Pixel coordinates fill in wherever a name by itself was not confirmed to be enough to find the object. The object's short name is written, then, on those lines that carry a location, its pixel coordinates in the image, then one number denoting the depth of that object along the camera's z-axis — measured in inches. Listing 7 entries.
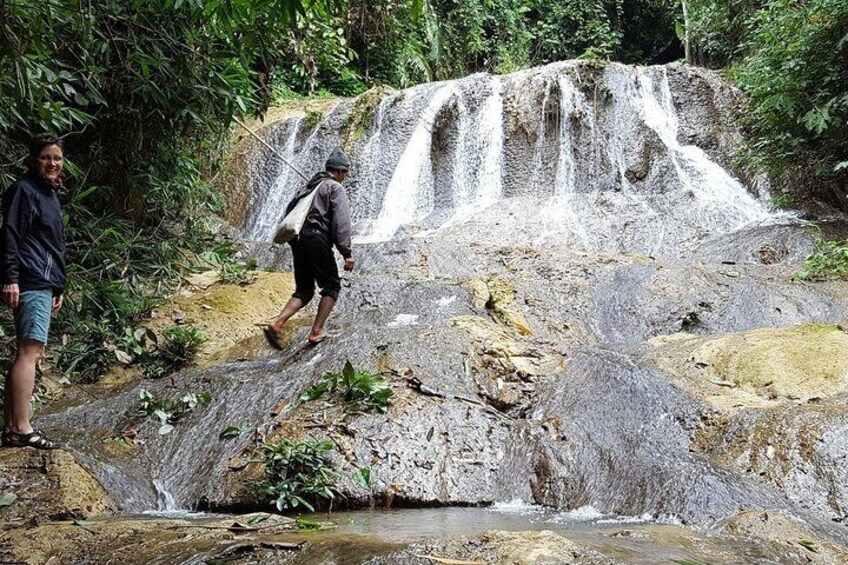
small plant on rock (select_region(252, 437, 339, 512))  155.4
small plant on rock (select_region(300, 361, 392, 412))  187.8
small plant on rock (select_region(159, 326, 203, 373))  264.2
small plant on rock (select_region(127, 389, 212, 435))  210.8
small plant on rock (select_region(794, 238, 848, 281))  301.6
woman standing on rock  160.7
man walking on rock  229.3
